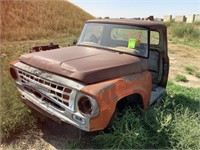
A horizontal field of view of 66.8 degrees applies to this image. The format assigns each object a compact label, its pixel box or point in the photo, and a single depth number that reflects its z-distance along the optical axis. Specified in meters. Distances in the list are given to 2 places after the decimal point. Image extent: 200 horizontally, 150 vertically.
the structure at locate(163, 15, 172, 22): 24.19
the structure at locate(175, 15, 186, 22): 22.23
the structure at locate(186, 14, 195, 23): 21.29
